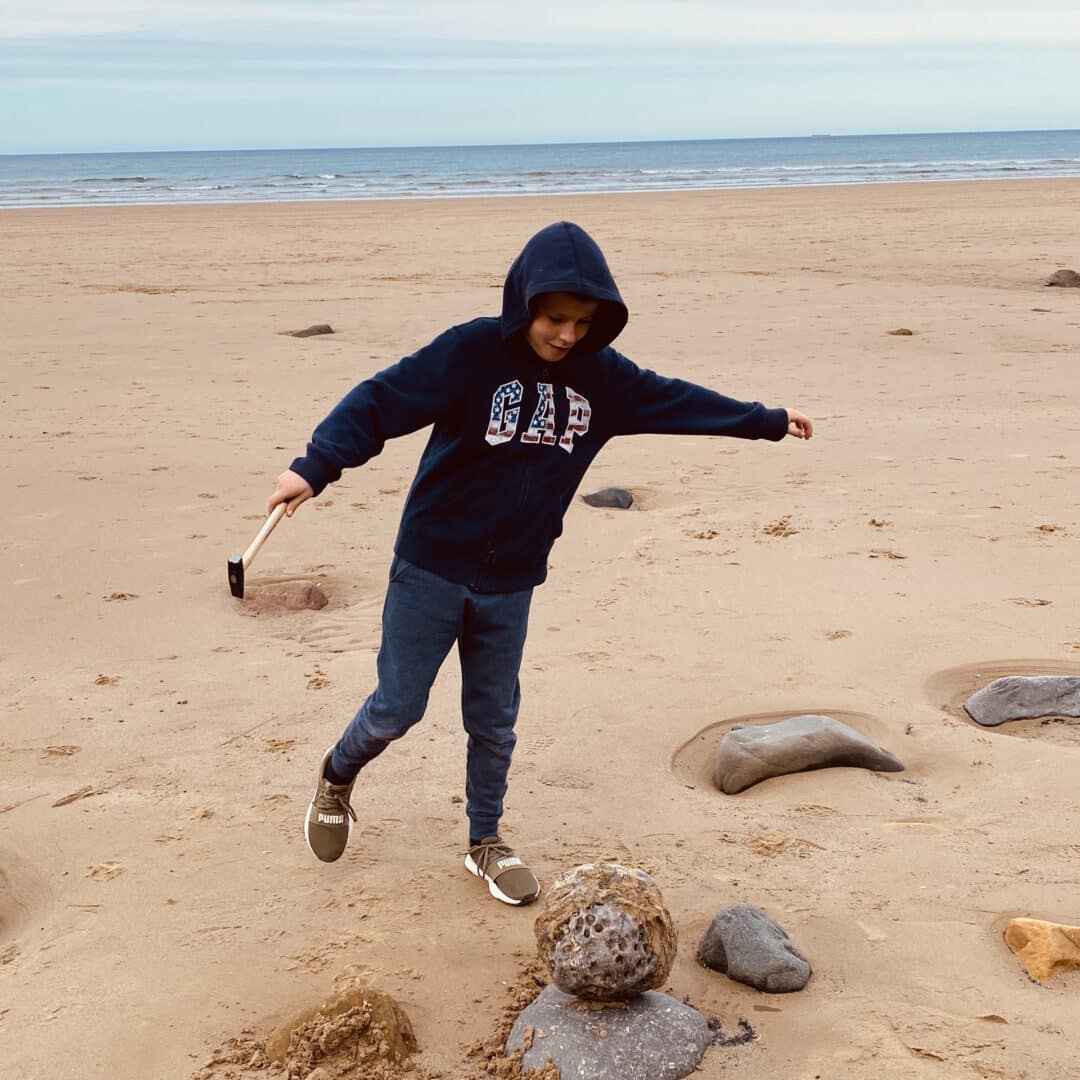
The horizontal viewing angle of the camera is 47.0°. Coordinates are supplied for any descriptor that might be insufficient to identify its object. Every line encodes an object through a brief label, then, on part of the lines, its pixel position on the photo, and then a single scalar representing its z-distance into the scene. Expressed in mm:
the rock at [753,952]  2887
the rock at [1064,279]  13727
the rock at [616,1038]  2582
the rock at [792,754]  3881
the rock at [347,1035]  2645
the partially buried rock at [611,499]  6625
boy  2938
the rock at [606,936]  2648
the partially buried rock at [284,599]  5352
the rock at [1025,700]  4195
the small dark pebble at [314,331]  11484
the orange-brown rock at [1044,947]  2908
